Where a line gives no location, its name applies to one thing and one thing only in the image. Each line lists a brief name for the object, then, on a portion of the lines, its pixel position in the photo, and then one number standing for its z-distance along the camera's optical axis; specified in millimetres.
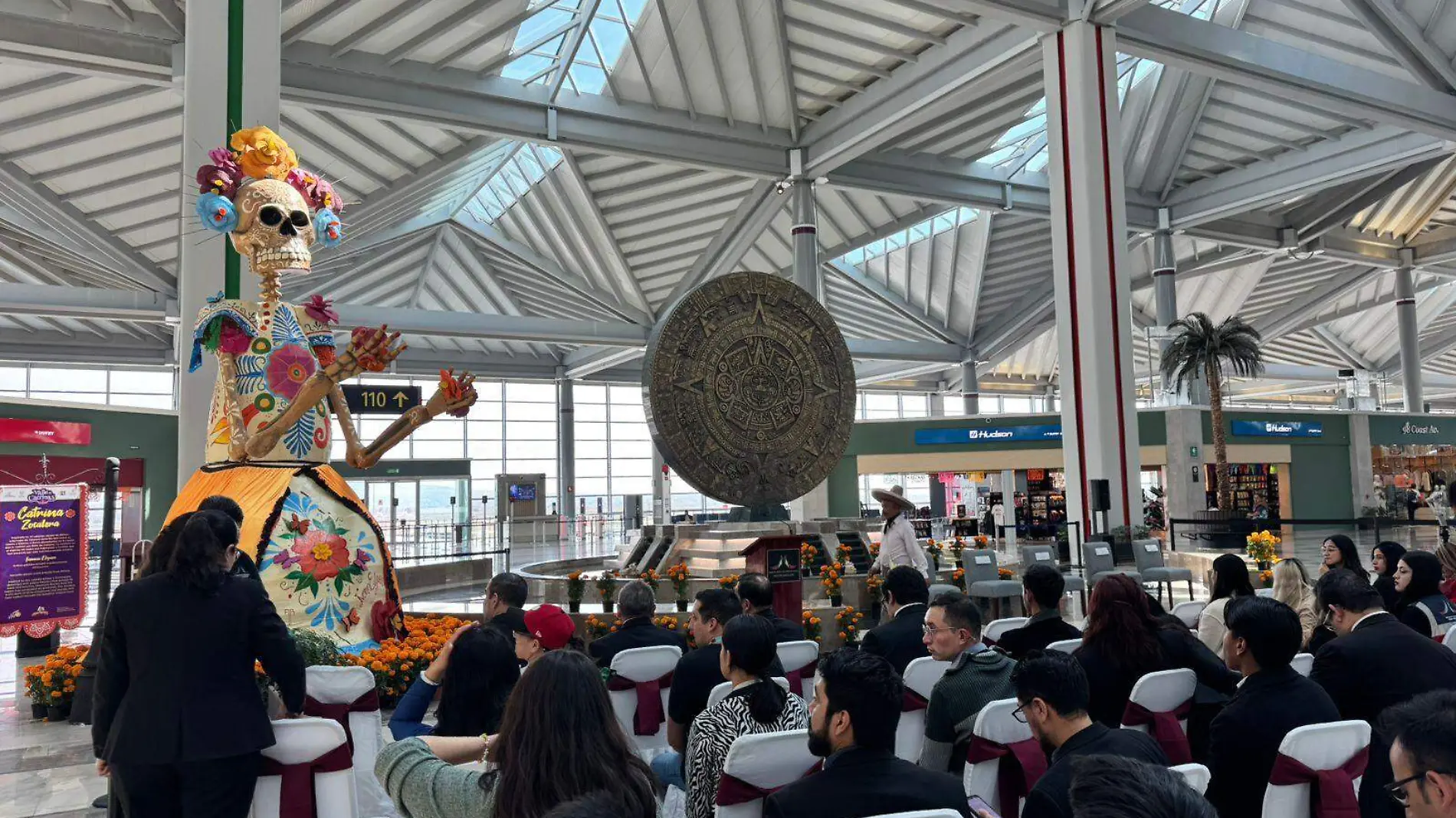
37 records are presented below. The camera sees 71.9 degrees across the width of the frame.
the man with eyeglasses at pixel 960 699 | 3371
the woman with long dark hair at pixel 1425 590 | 4984
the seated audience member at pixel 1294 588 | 5191
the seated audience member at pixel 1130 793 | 1396
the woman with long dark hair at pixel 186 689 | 2967
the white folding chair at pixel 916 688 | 3967
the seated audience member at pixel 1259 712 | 2990
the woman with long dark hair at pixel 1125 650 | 3715
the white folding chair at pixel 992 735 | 3078
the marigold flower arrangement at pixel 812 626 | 8656
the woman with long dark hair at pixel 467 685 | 2971
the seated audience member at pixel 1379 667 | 3402
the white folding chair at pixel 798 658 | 4598
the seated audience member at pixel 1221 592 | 4941
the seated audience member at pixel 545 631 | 3129
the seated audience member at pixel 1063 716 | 2498
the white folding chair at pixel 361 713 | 3855
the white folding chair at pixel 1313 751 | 2807
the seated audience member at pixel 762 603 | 4965
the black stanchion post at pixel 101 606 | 6340
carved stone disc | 10828
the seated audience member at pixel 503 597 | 4152
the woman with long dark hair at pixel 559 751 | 1942
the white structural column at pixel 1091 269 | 13328
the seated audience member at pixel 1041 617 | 4324
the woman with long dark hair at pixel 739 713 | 3020
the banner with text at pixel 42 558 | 9375
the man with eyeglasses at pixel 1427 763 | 1688
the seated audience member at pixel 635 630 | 4520
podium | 9531
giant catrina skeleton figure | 5840
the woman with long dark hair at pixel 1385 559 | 6215
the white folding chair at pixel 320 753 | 3094
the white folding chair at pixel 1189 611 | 5531
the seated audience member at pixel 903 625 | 4500
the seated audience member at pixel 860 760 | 2240
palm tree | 21969
